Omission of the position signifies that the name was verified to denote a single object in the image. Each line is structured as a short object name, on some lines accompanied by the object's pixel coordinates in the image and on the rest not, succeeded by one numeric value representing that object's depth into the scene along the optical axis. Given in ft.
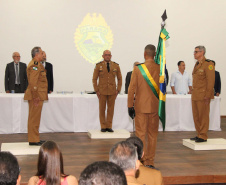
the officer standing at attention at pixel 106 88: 21.21
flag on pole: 13.80
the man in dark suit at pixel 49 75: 24.06
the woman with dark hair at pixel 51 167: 7.20
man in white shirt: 26.50
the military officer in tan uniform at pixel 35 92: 16.24
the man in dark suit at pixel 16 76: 24.67
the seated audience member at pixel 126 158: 6.56
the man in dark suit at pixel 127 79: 26.78
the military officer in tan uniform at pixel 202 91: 17.35
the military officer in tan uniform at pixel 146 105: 14.01
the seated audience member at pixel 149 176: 8.29
